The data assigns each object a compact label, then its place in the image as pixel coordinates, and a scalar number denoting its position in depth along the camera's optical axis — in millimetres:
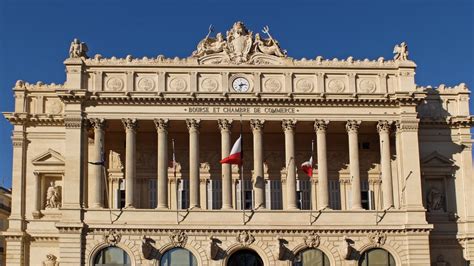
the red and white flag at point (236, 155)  61000
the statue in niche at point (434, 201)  67000
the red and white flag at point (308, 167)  61719
